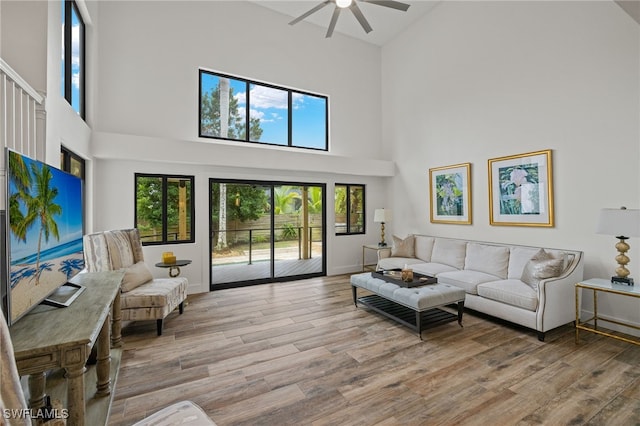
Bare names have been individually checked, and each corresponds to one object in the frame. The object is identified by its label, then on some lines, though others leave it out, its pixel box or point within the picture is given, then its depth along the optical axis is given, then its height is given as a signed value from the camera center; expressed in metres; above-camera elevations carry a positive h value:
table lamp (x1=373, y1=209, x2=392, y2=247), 6.06 -0.05
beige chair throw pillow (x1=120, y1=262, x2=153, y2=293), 3.31 -0.73
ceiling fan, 3.45 +2.58
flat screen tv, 1.38 -0.12
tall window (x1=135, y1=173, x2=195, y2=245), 4.59 +0.09
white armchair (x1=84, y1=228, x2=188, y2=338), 3.17 -0.80
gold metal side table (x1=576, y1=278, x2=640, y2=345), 2.76 -0.75
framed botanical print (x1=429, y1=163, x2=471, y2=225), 4.99 +0.35
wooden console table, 1.27 -0.57
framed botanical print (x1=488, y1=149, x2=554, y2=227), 3.94 +0.33
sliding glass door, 5.23 -0.34
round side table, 4.02 -0.69
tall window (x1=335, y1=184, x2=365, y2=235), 6.33 +0.11
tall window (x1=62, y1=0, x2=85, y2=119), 3.32 +1.95
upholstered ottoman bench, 3.20 -0.99
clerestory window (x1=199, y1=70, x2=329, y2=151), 5.29 +1.98
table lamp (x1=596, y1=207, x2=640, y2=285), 2.77 -0.15
